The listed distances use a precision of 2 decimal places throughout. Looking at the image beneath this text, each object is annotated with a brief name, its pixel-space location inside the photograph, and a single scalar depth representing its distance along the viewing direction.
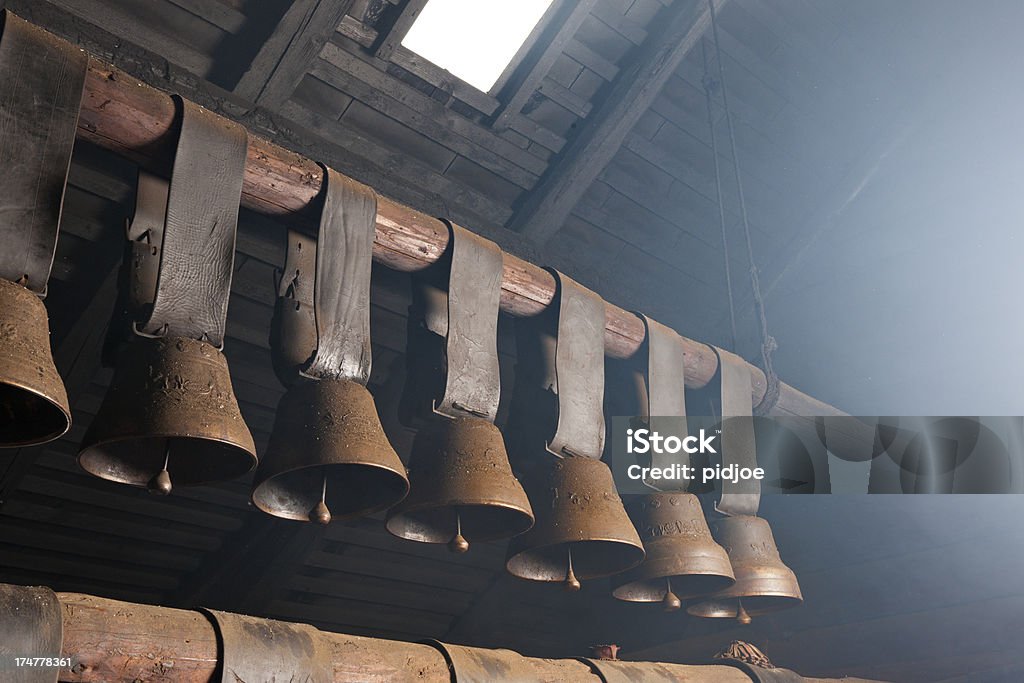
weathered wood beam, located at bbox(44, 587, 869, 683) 1.56
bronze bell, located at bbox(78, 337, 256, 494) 1.74
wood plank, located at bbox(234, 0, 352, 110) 3.18
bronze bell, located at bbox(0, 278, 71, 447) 1.55
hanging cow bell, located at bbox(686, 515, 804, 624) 2.73
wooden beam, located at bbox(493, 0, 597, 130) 3.60
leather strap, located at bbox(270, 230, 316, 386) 2.10
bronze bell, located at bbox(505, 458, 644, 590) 2.31
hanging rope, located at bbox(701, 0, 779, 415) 3.23
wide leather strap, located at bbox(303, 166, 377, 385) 2.09
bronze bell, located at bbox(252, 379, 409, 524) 1.94
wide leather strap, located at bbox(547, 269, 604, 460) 2.47
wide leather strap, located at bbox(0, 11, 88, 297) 1.69
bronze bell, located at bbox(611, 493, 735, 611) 2.54
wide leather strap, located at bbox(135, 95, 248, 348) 1.89
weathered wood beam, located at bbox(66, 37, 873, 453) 1.98
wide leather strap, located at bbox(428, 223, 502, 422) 2.28
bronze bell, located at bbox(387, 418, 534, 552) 2.11
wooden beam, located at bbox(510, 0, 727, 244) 3.78
